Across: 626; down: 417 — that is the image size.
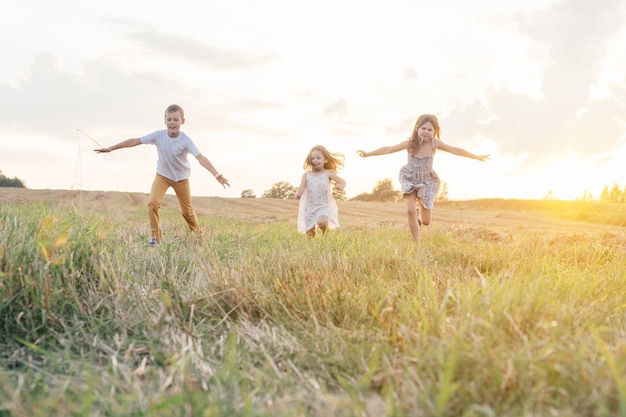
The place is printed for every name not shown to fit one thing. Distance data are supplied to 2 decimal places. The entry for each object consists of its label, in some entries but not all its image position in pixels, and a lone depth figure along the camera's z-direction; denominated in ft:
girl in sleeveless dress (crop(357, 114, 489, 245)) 25.75
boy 27.94
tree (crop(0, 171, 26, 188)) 139.33
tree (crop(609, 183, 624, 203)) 161.07
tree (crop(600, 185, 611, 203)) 166.50
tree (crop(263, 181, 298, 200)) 147.69
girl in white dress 28.45
